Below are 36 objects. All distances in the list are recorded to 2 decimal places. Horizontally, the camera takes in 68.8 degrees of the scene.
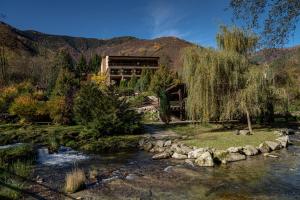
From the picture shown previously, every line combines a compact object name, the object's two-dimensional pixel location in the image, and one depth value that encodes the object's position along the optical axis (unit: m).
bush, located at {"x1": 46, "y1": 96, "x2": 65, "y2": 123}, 21.00
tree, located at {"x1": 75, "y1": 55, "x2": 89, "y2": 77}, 59.59
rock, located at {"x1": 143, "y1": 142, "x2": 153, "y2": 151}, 14.38
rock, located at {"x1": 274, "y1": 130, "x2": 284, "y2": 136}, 15.73
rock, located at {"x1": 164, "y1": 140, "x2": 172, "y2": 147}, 14.23
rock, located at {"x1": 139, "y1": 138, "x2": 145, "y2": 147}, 15.18
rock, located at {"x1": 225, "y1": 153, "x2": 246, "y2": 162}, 11.21
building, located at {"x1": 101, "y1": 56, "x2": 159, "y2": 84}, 44.15
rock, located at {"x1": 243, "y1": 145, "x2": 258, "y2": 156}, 12.11
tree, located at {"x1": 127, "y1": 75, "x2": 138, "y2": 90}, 38.23
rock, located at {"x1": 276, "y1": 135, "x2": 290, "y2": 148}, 13.65
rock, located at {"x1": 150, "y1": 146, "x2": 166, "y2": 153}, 13.73
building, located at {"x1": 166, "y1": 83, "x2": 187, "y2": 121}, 23.17
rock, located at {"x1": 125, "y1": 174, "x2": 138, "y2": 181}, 9.14
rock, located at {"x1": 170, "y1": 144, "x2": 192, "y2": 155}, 12.49
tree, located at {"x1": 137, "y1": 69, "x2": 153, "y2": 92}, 36.55
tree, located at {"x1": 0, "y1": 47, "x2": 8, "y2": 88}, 45.60
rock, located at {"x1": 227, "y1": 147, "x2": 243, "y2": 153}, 11.98
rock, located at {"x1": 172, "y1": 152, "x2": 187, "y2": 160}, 11.93
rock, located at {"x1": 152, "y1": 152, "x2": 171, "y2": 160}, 12.15
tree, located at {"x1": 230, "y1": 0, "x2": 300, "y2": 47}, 4.02
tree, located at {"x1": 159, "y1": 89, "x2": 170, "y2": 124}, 22.62
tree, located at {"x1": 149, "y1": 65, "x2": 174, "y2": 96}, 32.39
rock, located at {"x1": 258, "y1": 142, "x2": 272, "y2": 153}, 12.56
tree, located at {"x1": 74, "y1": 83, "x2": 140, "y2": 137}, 17.34
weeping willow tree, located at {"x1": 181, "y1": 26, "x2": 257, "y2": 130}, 15.90
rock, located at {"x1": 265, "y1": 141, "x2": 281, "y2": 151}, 13.01
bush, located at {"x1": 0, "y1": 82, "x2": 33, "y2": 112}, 23.94
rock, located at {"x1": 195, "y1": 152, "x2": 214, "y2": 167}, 10.55
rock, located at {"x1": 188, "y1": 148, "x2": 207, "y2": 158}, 11.72
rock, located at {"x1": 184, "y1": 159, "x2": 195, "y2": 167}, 10.74
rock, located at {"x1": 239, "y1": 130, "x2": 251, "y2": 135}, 15.65
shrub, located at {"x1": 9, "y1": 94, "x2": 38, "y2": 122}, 21.34
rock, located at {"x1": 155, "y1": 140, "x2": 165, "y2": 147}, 14.36
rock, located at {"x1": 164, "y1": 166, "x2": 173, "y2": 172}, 10.03
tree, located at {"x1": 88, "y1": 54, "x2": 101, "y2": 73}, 62.76
